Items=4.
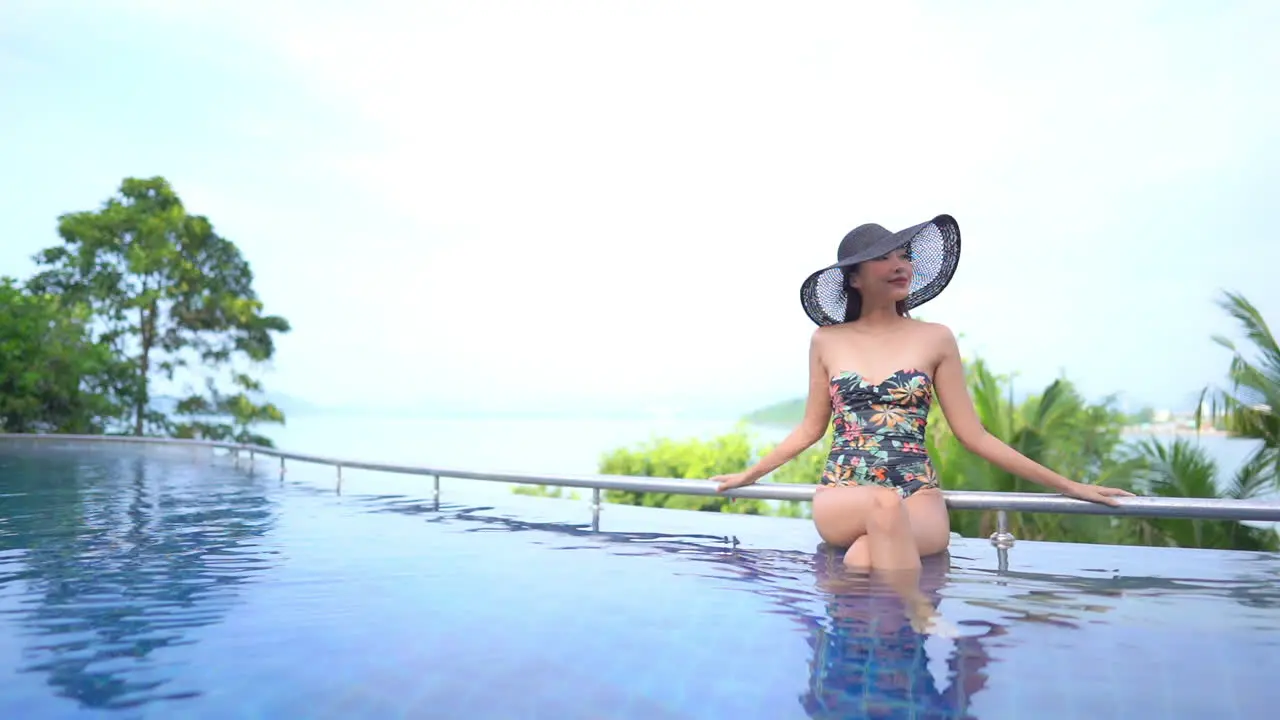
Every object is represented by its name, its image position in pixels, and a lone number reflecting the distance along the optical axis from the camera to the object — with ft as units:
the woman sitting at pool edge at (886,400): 13.14
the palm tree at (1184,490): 39.32
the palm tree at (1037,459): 39.04
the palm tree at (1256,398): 45.55
